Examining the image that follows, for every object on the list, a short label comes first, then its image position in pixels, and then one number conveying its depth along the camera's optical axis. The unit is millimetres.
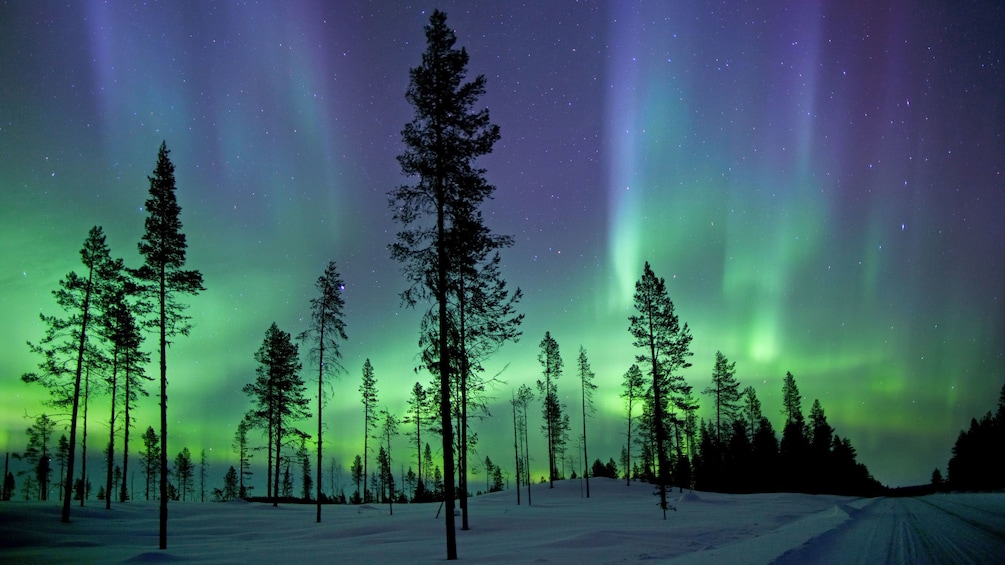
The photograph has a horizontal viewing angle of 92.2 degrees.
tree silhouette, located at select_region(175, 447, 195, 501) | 108938
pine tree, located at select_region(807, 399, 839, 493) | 68438
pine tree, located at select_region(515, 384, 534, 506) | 62422
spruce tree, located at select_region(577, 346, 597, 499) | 59031
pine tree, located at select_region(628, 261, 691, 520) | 29109
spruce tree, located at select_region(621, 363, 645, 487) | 55325
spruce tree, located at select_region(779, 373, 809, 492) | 67375
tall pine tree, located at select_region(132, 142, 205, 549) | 22312
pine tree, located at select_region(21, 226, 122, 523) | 28547
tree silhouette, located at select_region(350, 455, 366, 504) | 117862
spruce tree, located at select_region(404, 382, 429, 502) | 57781
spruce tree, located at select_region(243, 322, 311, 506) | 45344
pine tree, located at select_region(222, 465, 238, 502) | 113000
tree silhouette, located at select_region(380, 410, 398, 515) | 75312
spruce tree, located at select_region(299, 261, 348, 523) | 33375
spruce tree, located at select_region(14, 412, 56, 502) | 69825
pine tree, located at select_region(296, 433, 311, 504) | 110938
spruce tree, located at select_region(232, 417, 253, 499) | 82544
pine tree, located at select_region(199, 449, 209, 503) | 121000
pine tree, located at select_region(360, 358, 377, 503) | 55844
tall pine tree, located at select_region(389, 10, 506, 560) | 16688
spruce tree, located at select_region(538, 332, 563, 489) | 57219
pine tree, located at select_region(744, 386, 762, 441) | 77312
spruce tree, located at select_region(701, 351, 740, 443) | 66438
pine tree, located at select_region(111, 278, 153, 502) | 28438
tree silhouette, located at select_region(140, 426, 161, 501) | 82981
